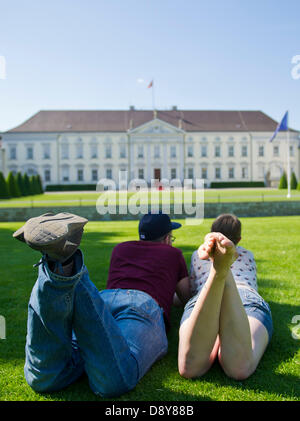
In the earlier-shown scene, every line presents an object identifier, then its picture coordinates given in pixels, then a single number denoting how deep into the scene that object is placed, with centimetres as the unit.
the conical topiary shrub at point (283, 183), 4062
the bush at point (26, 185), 3525
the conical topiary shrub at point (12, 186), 3080
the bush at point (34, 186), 3703
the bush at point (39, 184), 4028
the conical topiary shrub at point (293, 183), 3809
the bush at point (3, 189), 2872
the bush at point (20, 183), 3397
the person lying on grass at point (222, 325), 203
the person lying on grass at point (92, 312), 184
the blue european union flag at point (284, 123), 2550
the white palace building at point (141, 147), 5628
